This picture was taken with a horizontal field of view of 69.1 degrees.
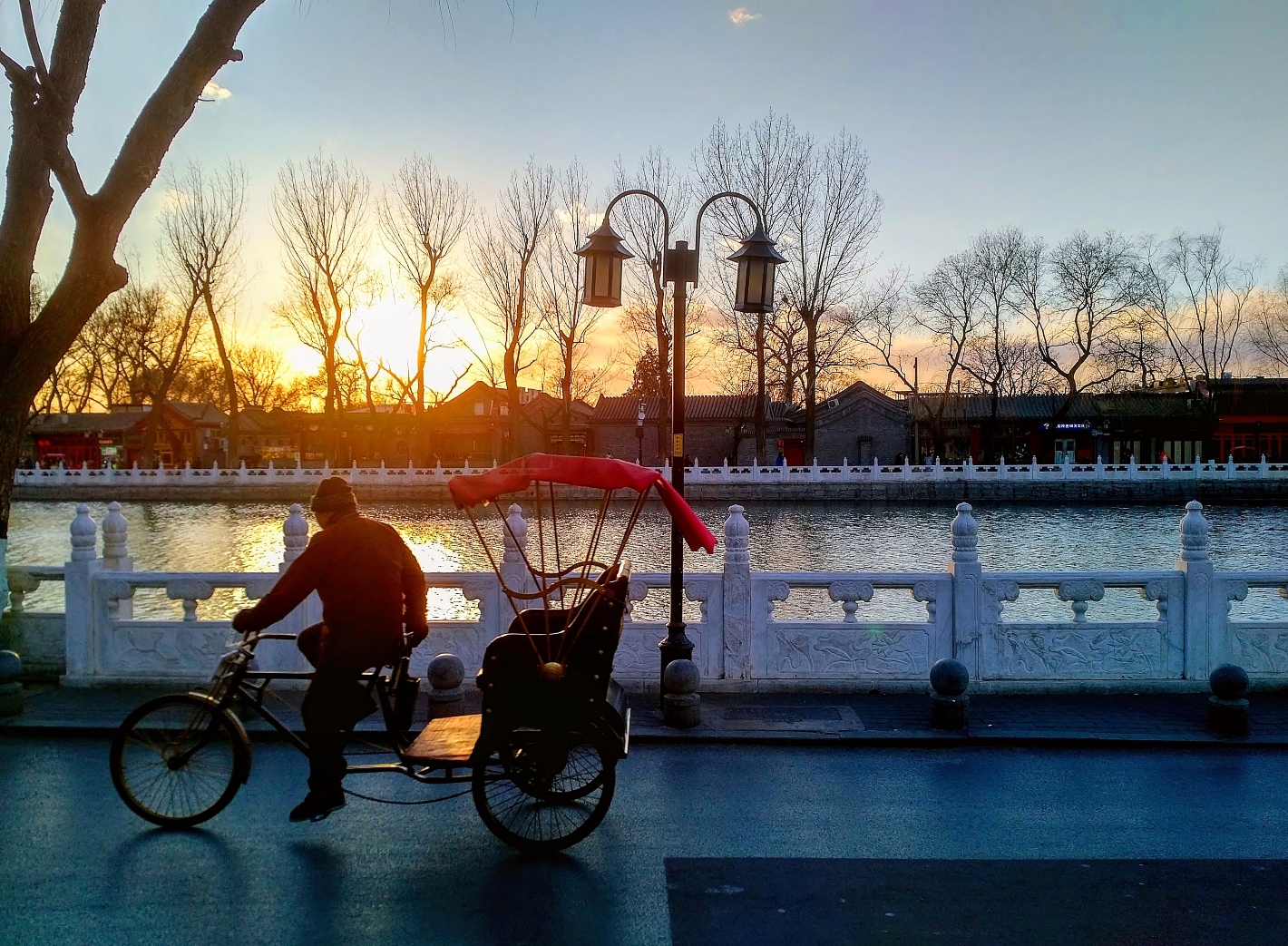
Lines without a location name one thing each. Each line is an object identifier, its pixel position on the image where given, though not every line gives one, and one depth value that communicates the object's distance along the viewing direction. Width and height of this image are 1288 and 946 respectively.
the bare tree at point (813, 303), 35.94
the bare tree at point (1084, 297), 44.81
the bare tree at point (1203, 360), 48.03
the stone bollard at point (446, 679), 6.13
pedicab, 4.32
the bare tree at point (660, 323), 33.25
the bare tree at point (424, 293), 37.59
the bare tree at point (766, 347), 36.53
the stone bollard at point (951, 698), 6.21
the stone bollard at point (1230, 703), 6.05
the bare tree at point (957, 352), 45.38
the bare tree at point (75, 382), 52.47
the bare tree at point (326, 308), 38.56
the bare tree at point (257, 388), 63.10
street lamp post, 7.44
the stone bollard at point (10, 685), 6.45
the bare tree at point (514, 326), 37.19
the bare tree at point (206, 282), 40.00
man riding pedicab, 4.27
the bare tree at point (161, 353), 42.19
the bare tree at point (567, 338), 36.97
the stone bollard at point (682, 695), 6.28
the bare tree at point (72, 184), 6.95
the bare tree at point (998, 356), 44.94
